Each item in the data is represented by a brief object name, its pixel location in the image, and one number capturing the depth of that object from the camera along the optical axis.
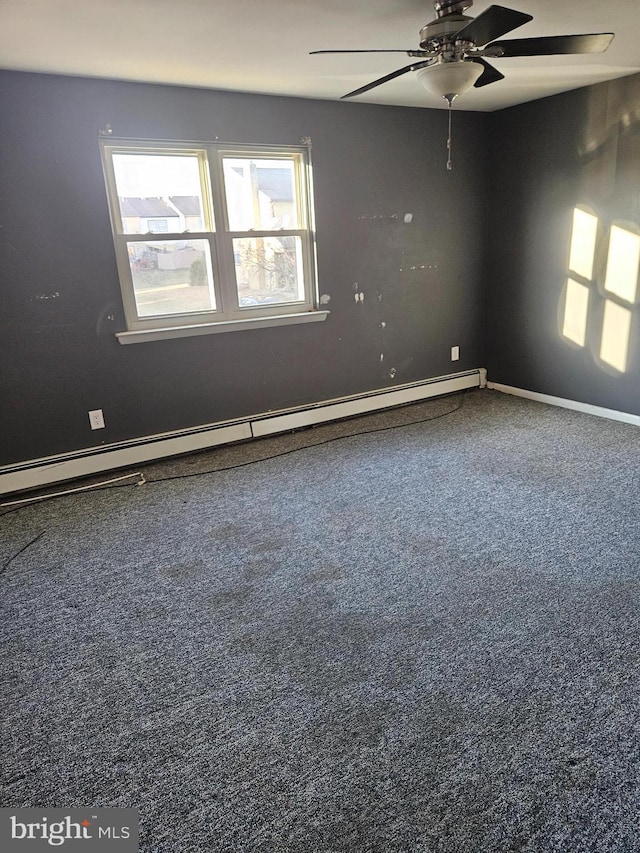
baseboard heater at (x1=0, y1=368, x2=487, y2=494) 3.43
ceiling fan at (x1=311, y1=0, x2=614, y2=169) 2.02
